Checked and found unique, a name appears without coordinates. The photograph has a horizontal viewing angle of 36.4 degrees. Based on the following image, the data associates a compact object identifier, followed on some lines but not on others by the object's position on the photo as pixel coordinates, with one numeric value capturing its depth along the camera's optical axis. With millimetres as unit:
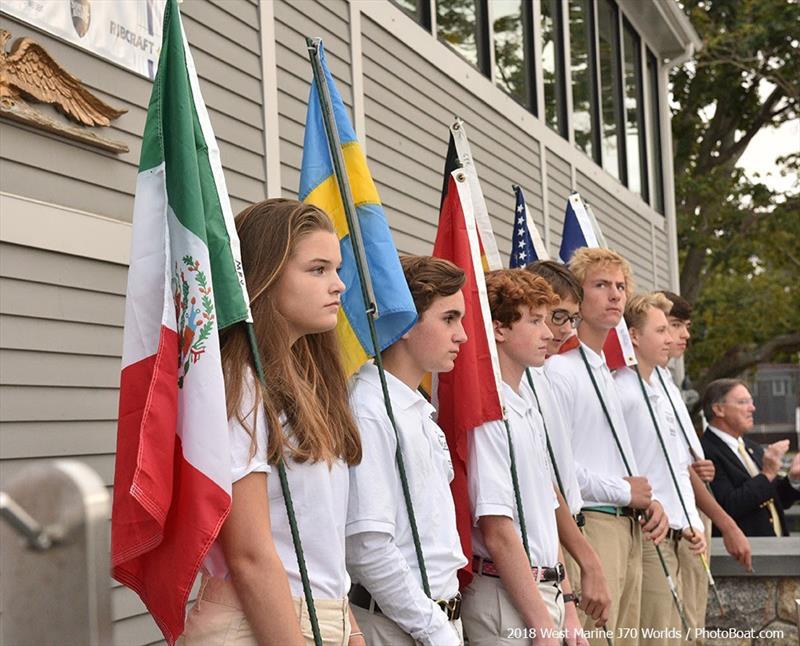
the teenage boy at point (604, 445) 5246
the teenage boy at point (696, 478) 6441
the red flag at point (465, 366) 4082
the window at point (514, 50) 10328
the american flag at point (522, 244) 5801
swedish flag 3625
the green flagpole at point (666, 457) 5875
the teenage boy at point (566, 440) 4586
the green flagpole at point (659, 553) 5348
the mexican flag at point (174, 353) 2586
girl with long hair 2578
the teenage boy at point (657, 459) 5770
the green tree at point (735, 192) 24328
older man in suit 7273
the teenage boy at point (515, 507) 3943
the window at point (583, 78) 13000
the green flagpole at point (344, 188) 3578
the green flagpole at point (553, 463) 4703
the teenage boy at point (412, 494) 3201
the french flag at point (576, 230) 6387
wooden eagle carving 3932
